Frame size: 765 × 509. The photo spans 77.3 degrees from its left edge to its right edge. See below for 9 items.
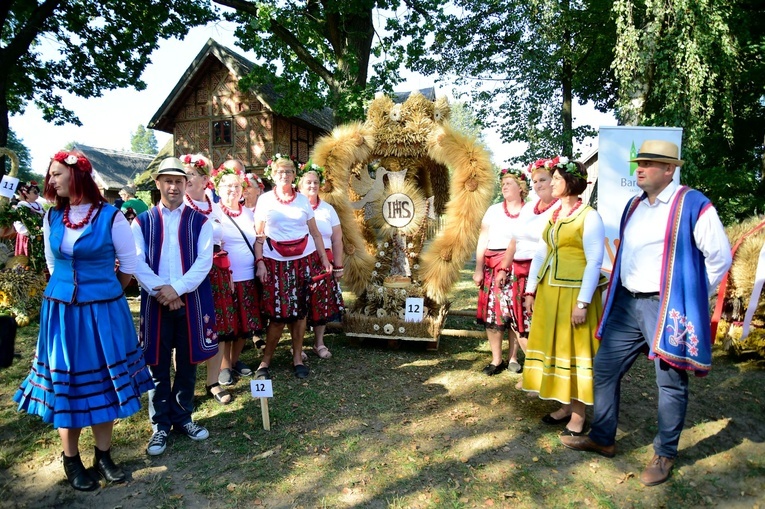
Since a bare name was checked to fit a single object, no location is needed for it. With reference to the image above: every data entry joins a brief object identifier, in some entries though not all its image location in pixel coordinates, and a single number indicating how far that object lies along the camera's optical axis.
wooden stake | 3.24
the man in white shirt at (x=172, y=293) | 2.86
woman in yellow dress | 2.95
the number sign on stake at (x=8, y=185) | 4.56
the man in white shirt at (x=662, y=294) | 2.45
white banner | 5.39
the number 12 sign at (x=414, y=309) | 4.91
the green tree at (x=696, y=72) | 8.14
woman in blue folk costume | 2.43
